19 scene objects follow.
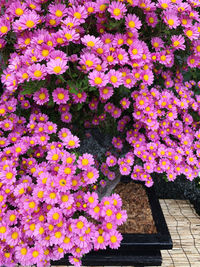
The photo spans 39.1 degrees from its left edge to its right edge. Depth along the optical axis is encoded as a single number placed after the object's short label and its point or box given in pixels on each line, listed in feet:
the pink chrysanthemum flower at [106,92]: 3.63
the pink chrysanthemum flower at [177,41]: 3.69
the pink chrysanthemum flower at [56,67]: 3.09
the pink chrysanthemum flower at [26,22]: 3.38
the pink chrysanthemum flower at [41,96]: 3.82
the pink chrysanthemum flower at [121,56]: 3.46
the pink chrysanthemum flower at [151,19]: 3.63
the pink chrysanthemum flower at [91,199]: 3.38
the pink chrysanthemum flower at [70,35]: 3.19
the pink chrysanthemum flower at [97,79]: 3.18
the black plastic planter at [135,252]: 4.17
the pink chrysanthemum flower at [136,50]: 3.51
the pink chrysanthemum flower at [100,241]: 3.32
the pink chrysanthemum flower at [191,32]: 3.71
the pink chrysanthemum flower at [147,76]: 3.83
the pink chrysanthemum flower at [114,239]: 3.37
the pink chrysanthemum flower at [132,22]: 3.40
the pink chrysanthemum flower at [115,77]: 3.34
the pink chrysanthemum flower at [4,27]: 3.47
